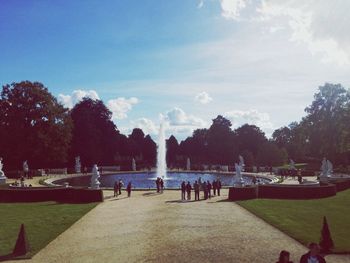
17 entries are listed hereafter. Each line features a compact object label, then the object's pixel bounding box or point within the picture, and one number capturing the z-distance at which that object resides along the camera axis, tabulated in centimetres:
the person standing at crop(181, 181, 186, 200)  3146
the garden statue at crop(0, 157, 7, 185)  4272
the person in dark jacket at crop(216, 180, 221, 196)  3434
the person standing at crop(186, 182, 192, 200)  3171
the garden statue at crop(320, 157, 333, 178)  4464
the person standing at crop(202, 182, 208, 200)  3204
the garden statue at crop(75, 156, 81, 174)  6618
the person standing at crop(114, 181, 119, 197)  3431
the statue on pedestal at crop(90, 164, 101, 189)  3310
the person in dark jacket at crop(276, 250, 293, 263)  892
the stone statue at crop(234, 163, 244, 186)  3456
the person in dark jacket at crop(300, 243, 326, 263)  945
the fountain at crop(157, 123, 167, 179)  6512
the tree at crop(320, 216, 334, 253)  1620
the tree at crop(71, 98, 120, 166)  7931
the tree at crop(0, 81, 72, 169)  5844
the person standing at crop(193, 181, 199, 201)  3188
